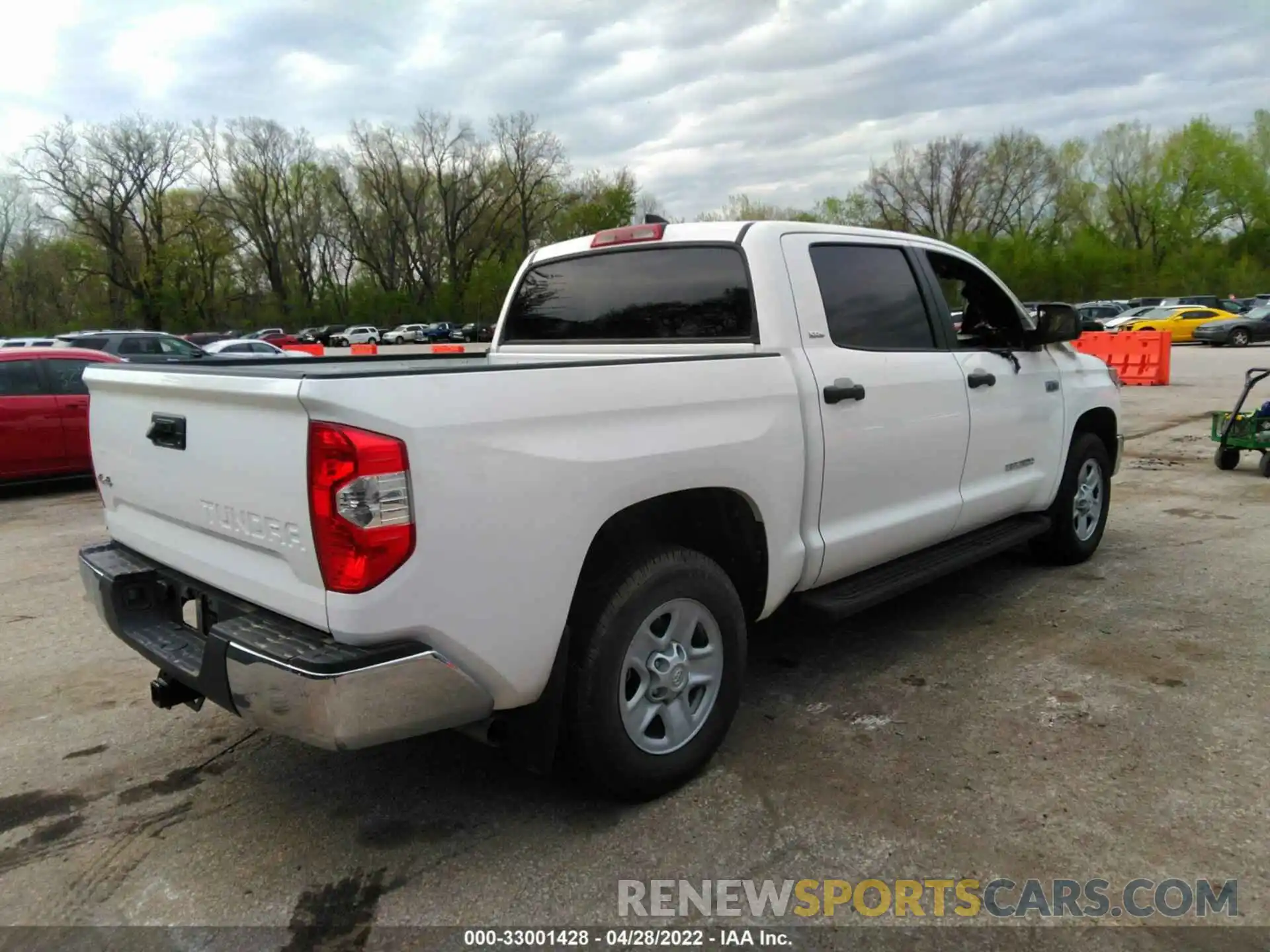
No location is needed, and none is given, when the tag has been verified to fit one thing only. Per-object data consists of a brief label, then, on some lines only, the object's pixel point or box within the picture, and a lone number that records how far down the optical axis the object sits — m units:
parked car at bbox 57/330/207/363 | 20.20
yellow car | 35.44
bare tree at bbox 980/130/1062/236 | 68.88
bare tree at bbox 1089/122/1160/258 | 66.75
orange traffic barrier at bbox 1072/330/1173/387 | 18.62
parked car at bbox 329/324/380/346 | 53.97
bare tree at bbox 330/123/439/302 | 65.19
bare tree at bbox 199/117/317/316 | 63.41
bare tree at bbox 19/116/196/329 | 53.41
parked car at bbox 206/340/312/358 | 25.88
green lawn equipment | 8.28
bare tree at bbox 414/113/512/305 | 64.31
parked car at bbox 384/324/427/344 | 58.75
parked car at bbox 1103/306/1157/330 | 38.50
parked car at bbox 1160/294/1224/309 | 42.94
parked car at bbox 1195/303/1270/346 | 33.41
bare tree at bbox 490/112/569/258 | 63.16
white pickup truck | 2.25
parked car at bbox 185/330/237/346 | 42.42
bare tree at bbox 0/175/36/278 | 59.53
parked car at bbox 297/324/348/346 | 54.44
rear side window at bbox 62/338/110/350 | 20.38
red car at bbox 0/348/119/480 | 8.98
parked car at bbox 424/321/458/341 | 58.47
